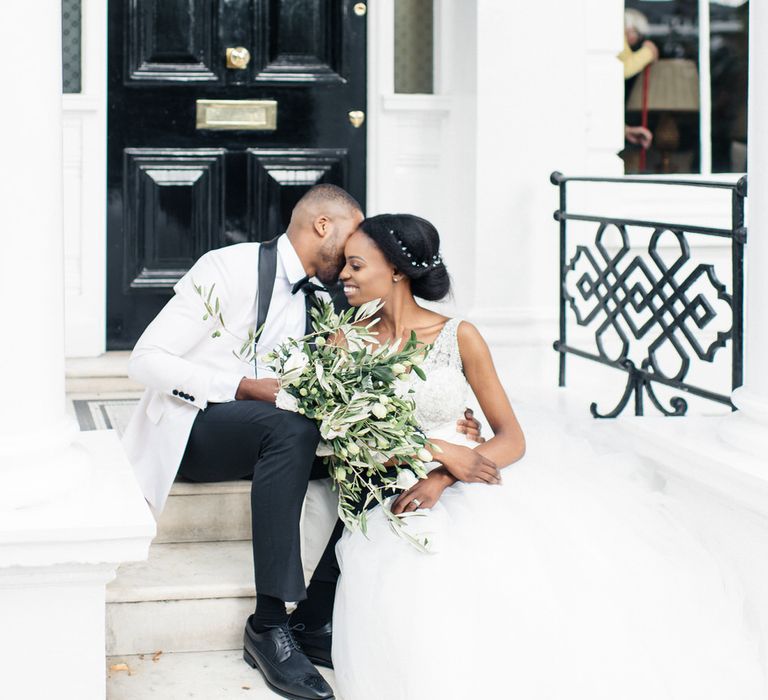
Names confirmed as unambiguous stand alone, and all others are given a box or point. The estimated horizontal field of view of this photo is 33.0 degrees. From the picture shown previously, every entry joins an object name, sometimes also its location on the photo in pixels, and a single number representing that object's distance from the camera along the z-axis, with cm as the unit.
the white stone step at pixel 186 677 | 347
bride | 313
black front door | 566
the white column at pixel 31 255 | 303
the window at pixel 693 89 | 605
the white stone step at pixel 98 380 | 538
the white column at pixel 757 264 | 360
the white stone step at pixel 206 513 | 415
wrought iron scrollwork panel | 431
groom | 354
